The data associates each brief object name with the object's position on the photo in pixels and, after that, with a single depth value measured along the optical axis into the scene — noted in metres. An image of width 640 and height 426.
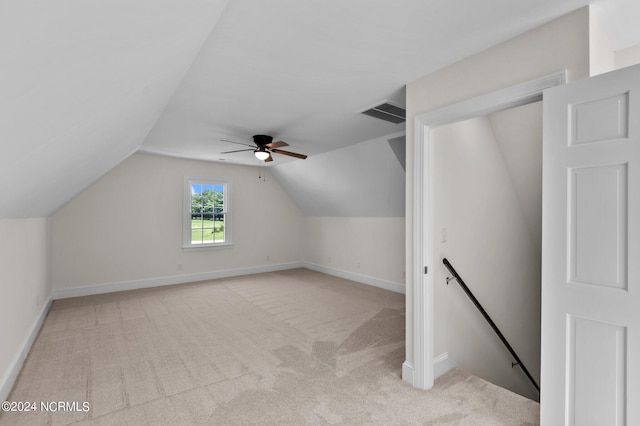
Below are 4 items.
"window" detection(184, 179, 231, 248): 6.34
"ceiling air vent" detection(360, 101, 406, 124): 3.20
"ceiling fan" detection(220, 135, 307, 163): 4.18
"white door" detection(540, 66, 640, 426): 1.51
